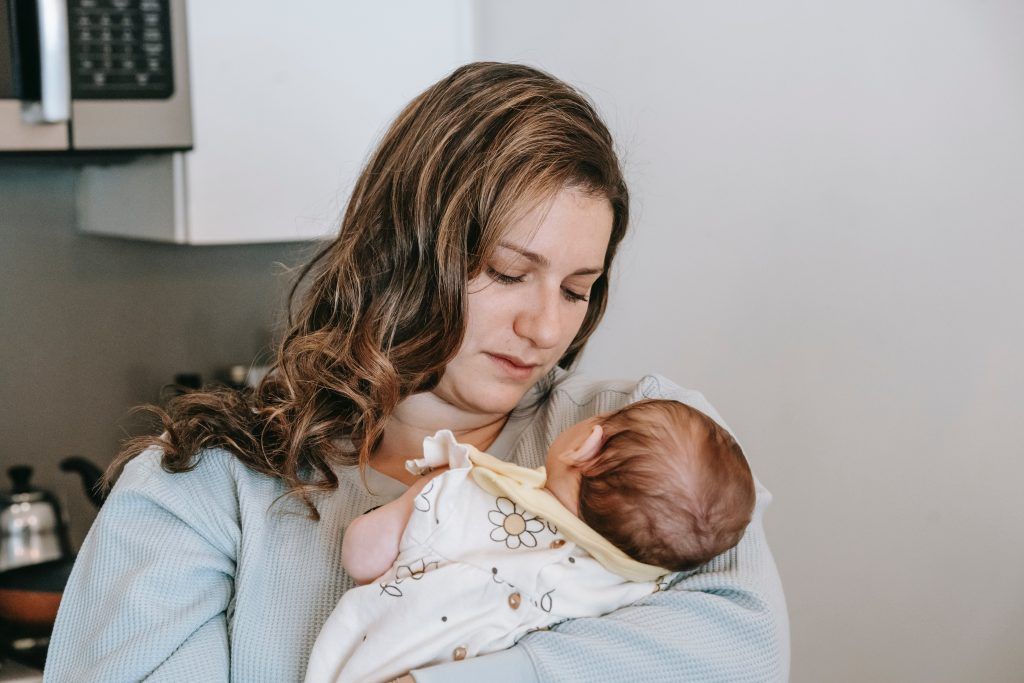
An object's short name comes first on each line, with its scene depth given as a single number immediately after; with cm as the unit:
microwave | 156
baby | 101
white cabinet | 180
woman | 107
